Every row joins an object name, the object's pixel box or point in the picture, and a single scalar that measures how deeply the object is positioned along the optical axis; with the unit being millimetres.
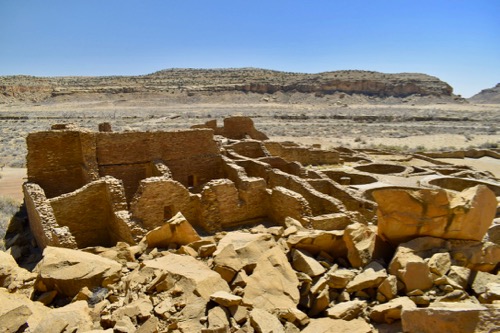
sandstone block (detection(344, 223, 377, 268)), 5750
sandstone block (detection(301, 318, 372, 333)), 4477
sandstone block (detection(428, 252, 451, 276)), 4953
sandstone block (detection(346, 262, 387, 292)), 5098
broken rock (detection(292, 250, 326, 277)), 5626
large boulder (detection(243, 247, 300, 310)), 5176
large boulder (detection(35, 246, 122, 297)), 6297
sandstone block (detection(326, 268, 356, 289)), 5321
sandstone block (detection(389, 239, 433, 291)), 4863
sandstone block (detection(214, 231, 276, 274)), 5902
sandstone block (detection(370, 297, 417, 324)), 4559
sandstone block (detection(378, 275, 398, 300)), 4863
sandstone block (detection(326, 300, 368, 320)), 4777
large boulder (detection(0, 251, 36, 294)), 6398
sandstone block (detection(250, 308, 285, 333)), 4547
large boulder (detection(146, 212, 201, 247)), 7828
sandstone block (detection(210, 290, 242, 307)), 4871
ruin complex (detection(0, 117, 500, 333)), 4719
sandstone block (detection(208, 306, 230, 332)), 4520
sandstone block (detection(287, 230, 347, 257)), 6238
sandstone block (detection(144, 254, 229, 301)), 5312
